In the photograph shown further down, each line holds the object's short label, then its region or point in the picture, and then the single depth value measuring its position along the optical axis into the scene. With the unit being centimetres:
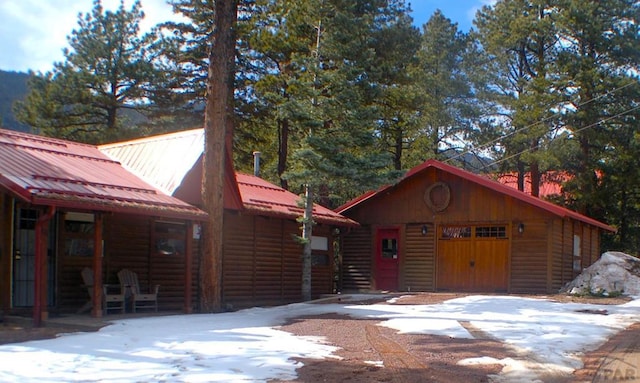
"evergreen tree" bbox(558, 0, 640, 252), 2762
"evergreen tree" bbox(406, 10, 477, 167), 3319
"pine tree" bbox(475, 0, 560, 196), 2873
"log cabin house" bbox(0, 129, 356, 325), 1237
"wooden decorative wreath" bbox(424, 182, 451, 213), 2184
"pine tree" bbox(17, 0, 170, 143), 2728
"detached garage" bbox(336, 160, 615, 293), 2061
